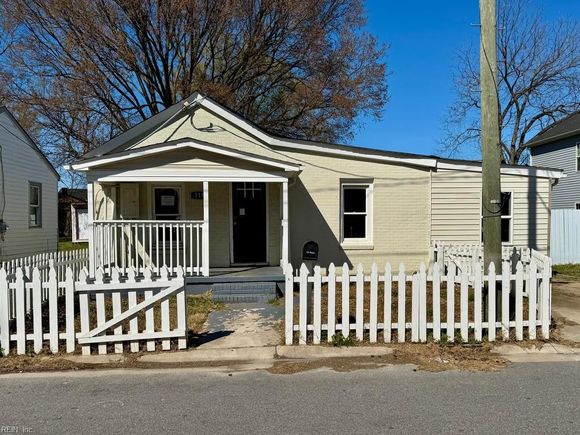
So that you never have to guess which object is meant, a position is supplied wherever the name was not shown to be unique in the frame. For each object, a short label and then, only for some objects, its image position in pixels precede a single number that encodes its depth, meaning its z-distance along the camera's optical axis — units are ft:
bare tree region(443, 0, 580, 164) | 88.28
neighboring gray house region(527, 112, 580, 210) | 69.67
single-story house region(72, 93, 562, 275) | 37.58
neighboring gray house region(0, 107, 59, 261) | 47.55
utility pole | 20.94
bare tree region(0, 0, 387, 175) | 56.24
